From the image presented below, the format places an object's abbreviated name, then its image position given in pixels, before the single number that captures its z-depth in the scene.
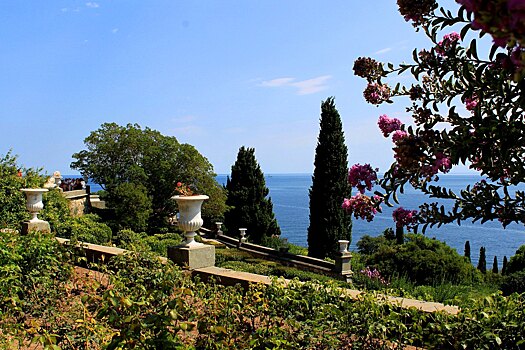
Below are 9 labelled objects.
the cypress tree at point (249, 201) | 24.80
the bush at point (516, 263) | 13.70
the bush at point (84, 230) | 10.33
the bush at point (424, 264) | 11.59
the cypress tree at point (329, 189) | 19.59
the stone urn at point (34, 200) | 8.61
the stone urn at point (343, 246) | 13.73
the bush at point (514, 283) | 10.40
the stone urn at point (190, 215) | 5.45
